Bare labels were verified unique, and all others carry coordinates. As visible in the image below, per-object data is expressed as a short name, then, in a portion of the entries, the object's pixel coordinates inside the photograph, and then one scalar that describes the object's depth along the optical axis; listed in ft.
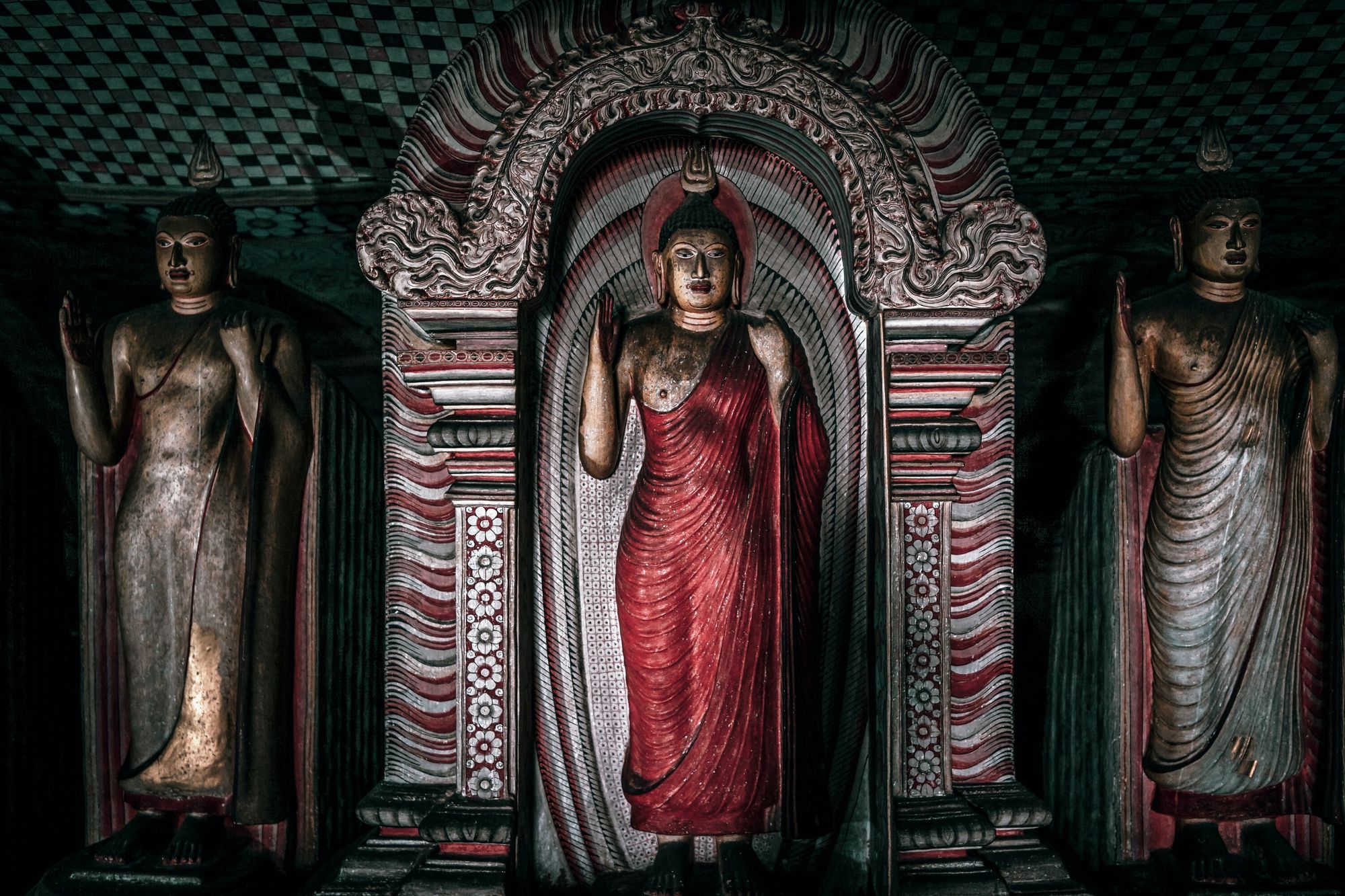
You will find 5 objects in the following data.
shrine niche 11.94
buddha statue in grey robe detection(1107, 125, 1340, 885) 12.76
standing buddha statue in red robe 12.33
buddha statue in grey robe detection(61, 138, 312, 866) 12.78
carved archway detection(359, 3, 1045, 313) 11.97
